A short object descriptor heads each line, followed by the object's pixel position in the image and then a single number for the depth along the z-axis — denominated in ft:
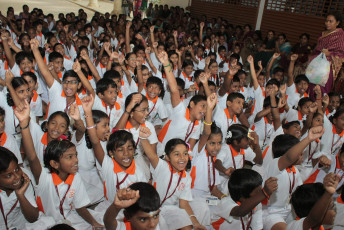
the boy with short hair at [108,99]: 10.64
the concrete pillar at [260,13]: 29.49
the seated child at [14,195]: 5.90
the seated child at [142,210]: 5.41
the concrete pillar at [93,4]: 68.08
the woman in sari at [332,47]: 15.58
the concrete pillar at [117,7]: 54.70
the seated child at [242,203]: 6.50
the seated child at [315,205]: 5.36
